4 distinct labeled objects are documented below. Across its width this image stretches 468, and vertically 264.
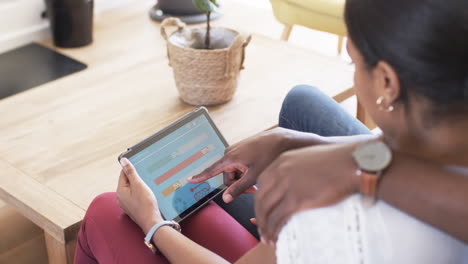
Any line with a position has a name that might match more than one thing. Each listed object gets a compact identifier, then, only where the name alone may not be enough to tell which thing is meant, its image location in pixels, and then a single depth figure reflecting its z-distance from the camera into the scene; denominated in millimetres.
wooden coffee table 1350
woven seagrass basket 1578
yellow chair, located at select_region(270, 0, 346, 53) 2383
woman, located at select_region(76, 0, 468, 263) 737
